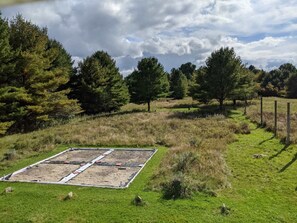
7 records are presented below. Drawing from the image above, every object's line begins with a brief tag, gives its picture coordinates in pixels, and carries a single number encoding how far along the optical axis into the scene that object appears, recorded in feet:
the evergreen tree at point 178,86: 147.17
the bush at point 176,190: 22.80
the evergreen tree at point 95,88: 90.37
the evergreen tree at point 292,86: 142.37
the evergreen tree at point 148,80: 91.10
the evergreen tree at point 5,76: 52.30
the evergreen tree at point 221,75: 76.52
